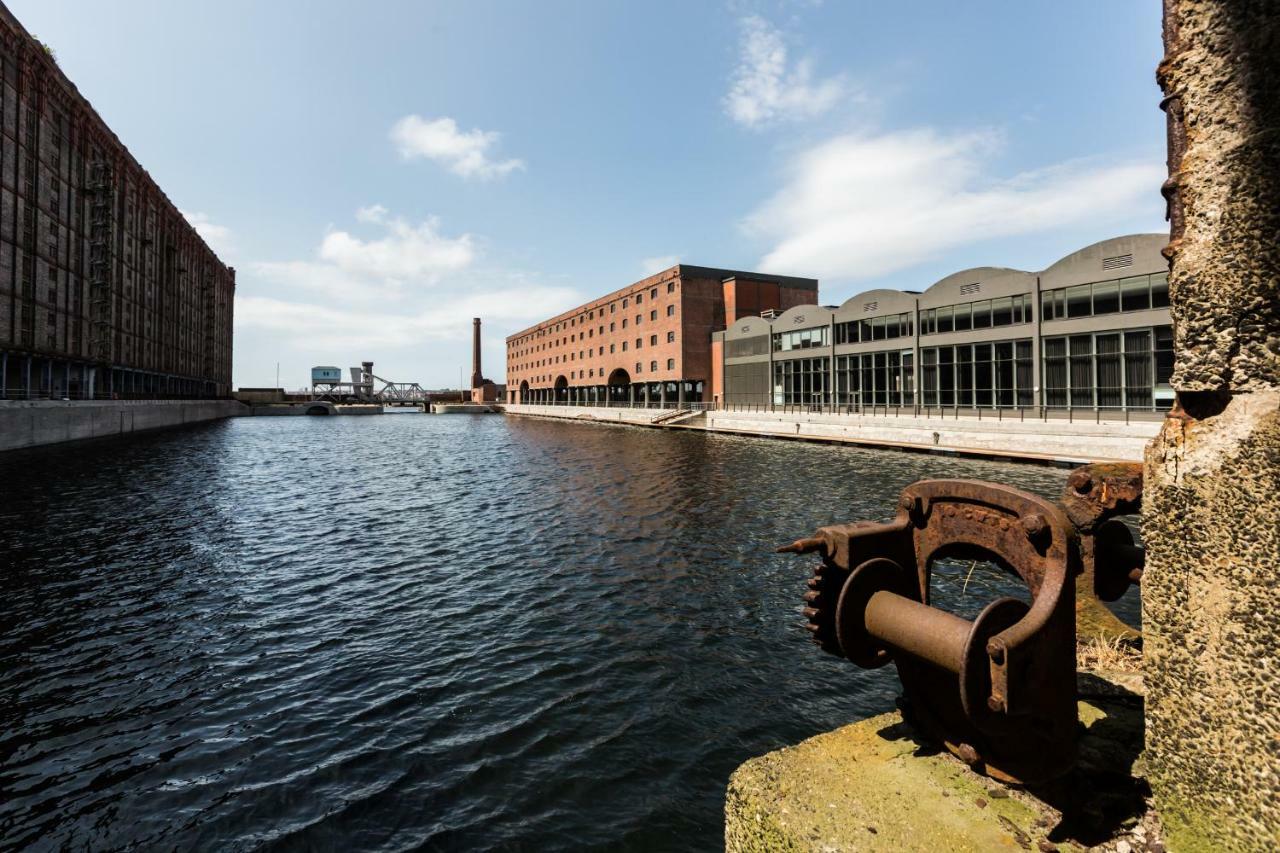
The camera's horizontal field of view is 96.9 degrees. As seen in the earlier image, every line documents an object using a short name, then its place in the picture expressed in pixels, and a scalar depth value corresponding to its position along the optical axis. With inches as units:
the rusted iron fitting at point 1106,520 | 141.9
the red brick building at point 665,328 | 2613.2
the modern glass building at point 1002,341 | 1218.0
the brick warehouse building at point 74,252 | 1646.2
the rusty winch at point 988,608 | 106.3
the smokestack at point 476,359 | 5418.3
